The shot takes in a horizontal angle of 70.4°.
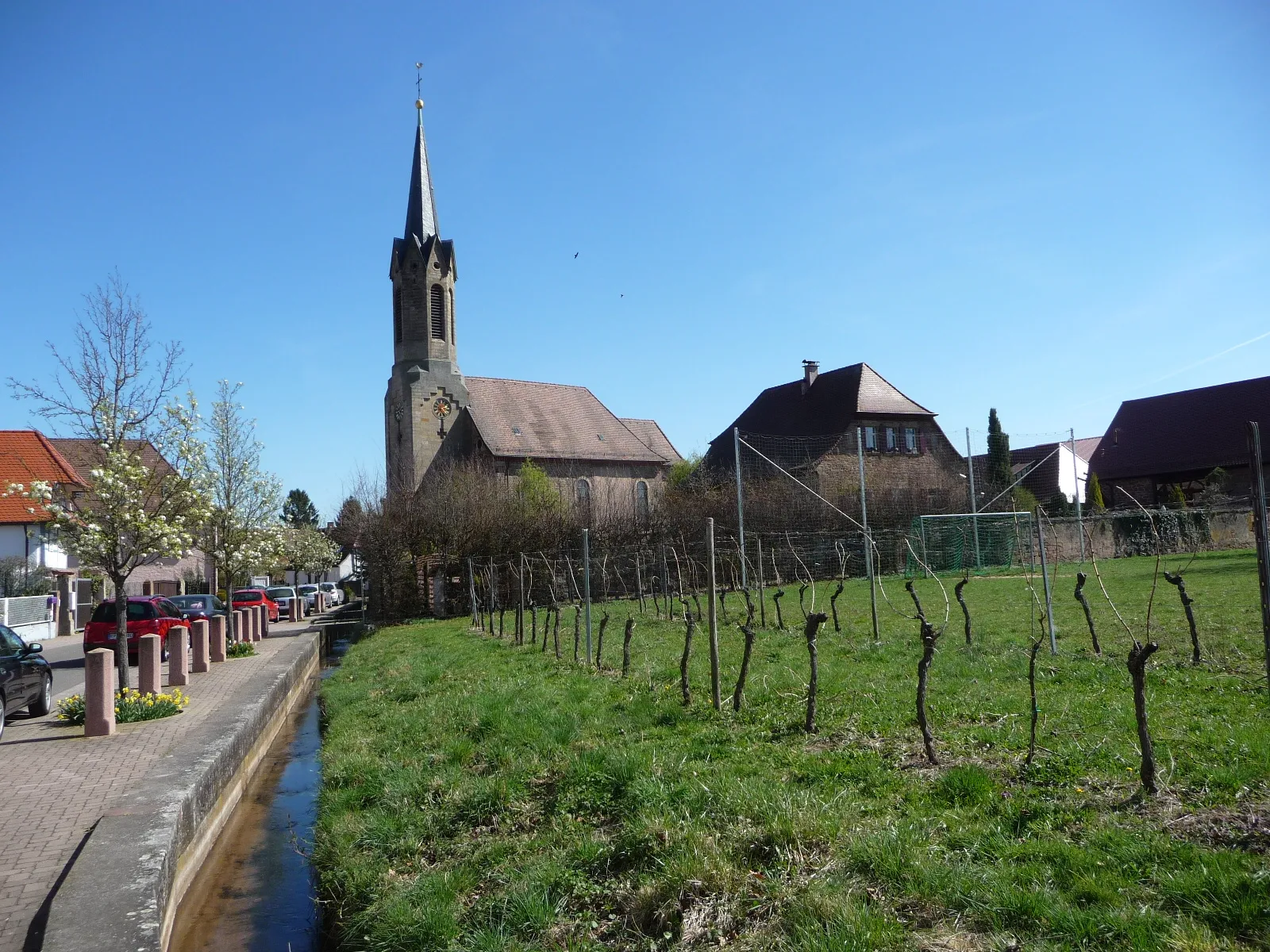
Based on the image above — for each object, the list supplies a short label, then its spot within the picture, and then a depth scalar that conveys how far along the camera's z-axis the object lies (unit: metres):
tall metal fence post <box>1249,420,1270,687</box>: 5.43
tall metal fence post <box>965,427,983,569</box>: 29.74
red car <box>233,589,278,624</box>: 33.69
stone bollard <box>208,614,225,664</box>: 19.12
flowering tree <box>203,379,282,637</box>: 23.36
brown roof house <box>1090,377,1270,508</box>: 44.75
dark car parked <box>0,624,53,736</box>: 11.46
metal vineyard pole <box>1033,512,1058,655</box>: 10.96
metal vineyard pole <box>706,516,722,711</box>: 8.98
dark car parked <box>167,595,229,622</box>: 24.31
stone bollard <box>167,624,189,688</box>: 15.31
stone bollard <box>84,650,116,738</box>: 10.84
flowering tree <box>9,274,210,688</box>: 12.55
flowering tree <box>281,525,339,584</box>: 58.19
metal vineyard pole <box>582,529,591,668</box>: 13.72
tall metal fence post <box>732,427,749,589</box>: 25.26
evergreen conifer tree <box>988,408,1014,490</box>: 52.75
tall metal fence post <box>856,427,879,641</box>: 13.96
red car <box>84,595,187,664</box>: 19.12
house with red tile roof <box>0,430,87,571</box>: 34.94
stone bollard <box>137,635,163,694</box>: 12.82
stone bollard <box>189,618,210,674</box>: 17.80
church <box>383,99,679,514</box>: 48.56
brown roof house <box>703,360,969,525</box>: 37.59
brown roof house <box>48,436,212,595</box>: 42.34
